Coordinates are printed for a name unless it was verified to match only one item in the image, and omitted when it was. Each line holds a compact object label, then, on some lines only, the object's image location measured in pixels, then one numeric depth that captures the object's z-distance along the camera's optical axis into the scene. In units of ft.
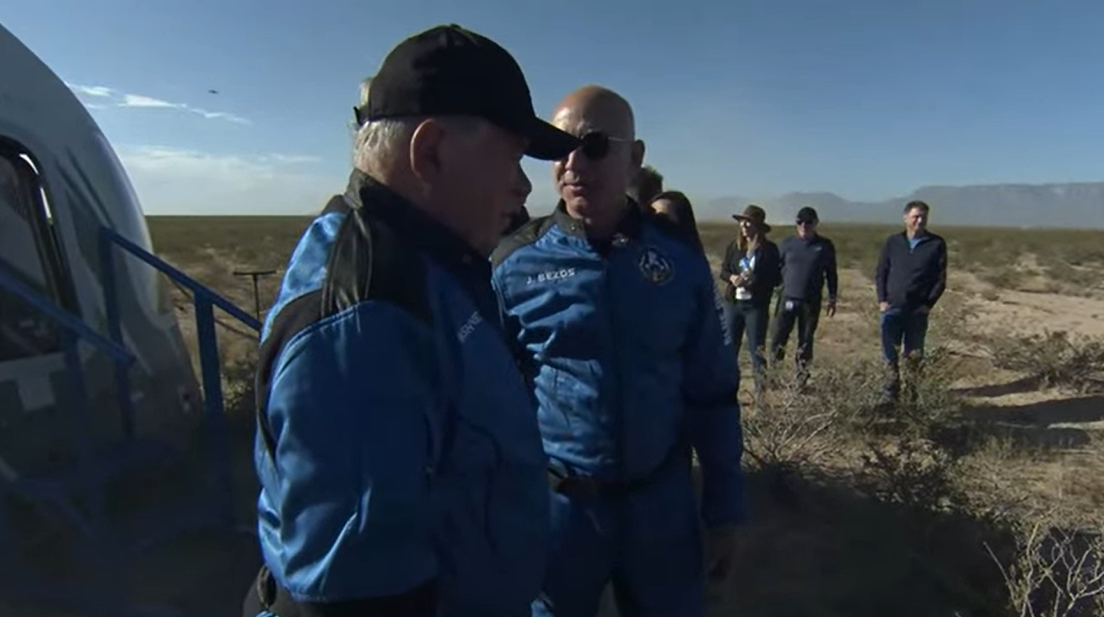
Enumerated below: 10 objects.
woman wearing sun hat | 25.72
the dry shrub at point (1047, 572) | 10.19
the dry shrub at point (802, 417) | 17.38
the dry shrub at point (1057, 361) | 28.66
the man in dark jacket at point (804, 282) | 26.48
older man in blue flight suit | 3.17
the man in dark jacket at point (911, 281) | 24.30
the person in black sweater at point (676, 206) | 15.78
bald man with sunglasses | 7.07
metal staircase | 12.44
